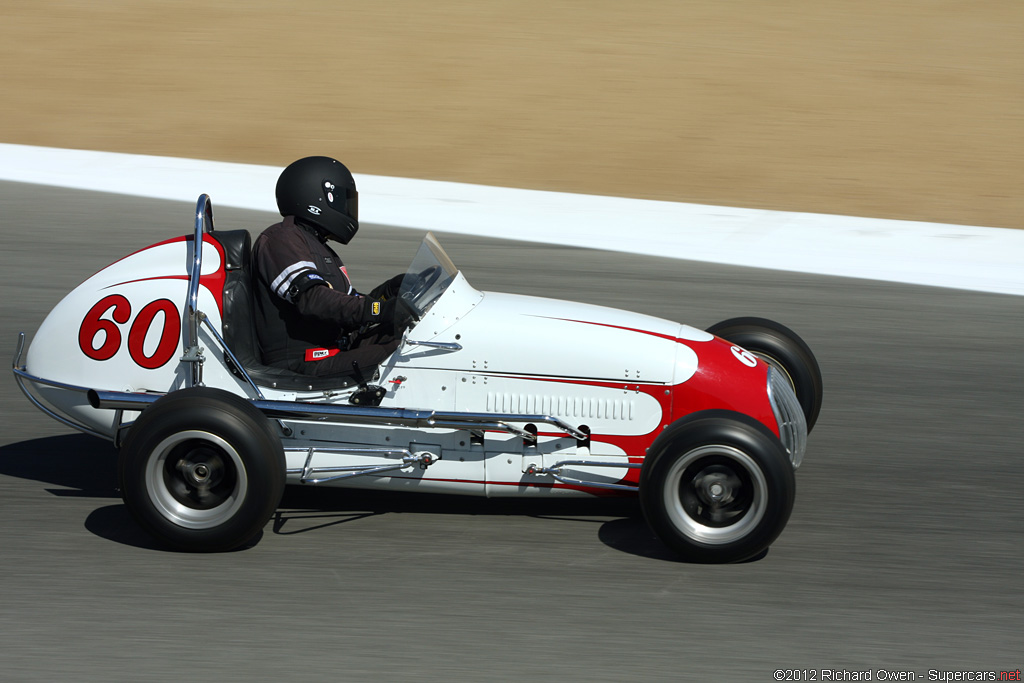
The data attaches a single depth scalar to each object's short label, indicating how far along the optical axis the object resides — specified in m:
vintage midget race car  9.15
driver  10.03
